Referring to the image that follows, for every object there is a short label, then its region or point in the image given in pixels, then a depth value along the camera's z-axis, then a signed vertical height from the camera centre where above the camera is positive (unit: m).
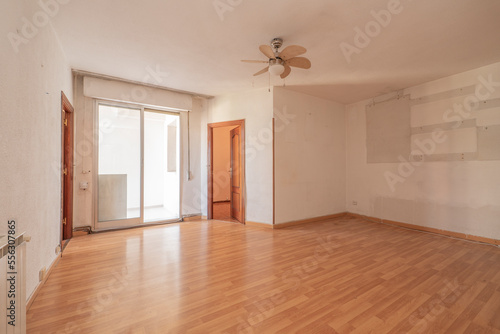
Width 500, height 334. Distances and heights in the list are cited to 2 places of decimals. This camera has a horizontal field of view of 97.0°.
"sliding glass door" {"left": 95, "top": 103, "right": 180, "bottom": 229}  4.37 +0.07
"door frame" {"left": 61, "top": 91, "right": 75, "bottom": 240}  3.76 -0.05
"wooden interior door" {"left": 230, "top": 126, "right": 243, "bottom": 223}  5.12 -0.16
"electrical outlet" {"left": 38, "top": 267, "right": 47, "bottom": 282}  2.24 -1.05
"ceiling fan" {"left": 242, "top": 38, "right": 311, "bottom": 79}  2.62 +1.40
